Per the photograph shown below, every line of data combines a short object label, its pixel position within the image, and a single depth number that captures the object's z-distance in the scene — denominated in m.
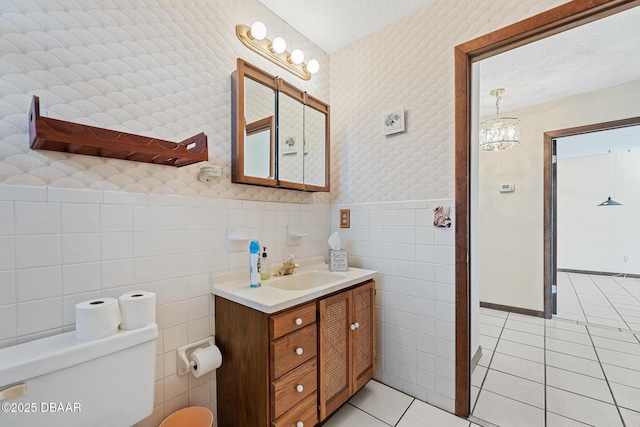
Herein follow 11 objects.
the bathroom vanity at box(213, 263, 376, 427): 1.18
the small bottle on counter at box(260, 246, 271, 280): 1.64
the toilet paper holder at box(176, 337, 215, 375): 1.30
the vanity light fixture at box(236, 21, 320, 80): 1.59
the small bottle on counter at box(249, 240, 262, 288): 1.46
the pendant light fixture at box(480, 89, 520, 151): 2.78
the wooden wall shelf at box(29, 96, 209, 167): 0.86
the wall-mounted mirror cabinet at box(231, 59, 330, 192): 1.54
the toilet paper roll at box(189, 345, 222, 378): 1.27
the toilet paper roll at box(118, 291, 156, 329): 1.01
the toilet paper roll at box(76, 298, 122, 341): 0.92
